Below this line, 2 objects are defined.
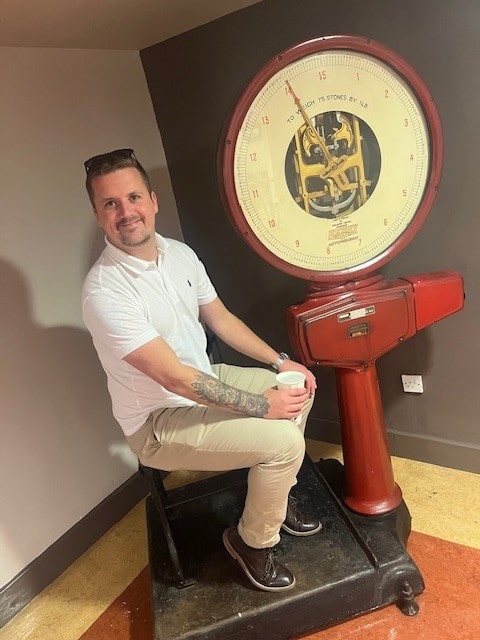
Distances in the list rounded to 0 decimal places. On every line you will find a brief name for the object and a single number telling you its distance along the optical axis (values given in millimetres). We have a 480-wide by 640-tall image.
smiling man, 1361
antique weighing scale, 1257
